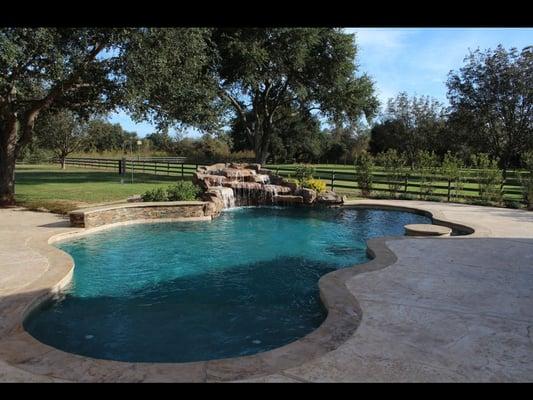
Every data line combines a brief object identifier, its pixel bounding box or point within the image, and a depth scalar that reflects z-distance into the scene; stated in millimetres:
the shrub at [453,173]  16812
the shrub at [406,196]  17484
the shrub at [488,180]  15992
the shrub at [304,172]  17859
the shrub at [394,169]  18125
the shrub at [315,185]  16547
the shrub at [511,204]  15328
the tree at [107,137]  36281
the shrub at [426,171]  17344
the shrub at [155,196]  13262
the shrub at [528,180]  14945
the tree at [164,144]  49078
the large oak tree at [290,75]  23234
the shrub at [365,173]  18297
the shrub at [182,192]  13586
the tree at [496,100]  26703
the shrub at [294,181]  17119
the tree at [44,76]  10938
